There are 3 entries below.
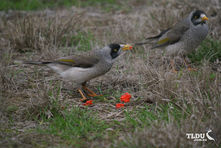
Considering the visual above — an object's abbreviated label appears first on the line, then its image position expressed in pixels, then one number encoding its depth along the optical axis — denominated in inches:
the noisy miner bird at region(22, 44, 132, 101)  450.3
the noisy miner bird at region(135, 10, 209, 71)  545.3
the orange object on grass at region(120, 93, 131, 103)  414.3
